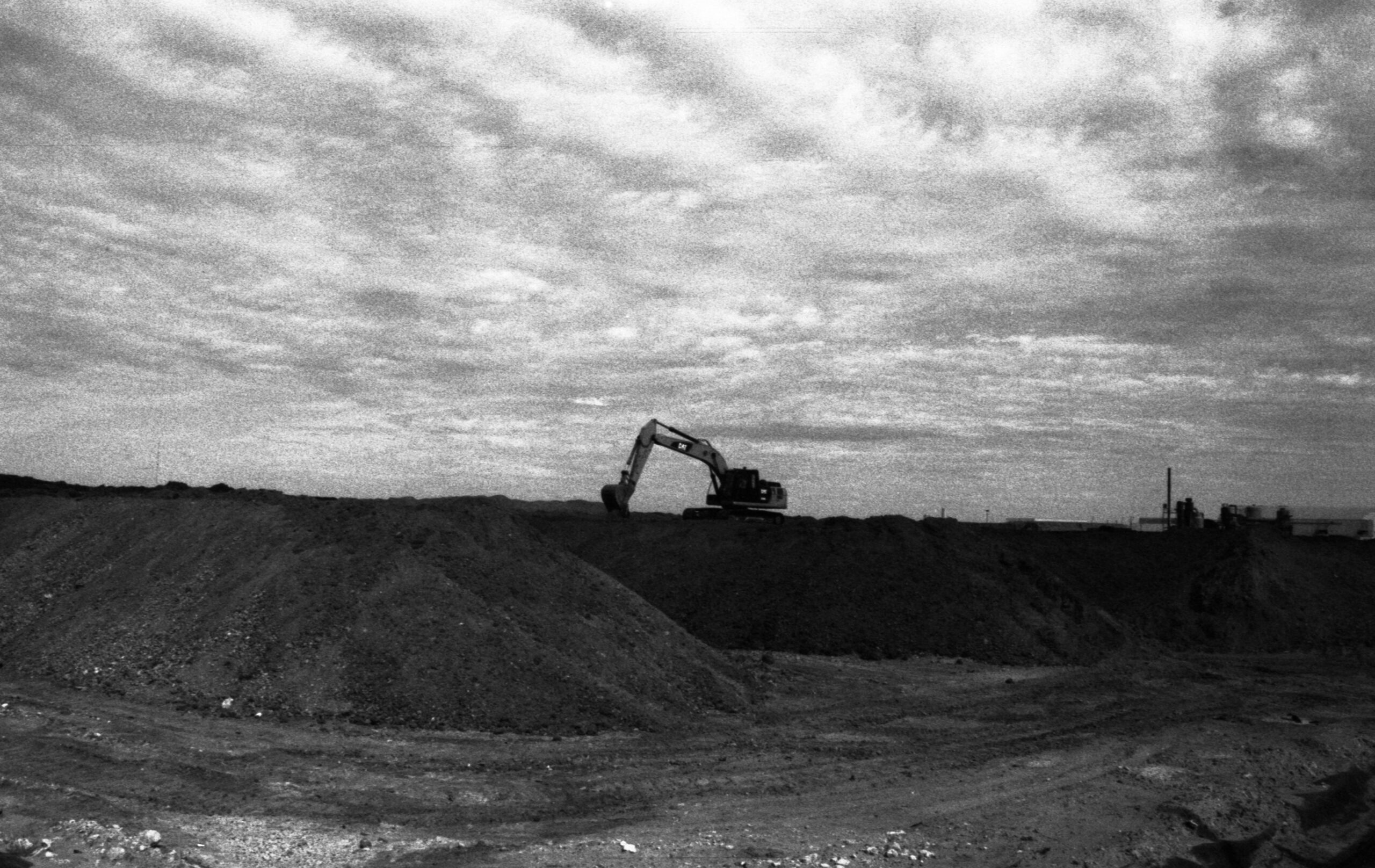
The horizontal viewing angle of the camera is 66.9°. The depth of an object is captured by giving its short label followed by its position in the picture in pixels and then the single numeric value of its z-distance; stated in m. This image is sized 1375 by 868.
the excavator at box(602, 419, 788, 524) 40.16
